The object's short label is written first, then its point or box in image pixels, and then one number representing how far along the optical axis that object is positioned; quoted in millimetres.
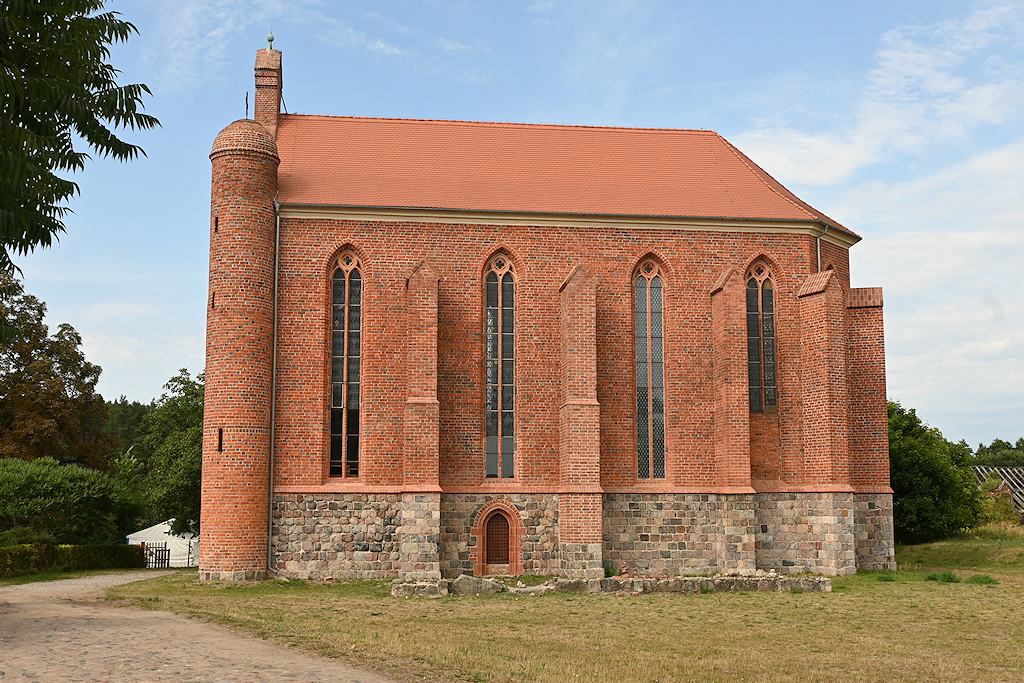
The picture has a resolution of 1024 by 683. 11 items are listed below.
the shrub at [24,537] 25234
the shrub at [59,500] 28141
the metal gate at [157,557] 35438
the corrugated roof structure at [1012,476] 45831
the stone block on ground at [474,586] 19219
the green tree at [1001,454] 74462
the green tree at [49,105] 13211
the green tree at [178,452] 33562
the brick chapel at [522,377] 21984
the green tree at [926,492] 29016
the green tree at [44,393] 36062
